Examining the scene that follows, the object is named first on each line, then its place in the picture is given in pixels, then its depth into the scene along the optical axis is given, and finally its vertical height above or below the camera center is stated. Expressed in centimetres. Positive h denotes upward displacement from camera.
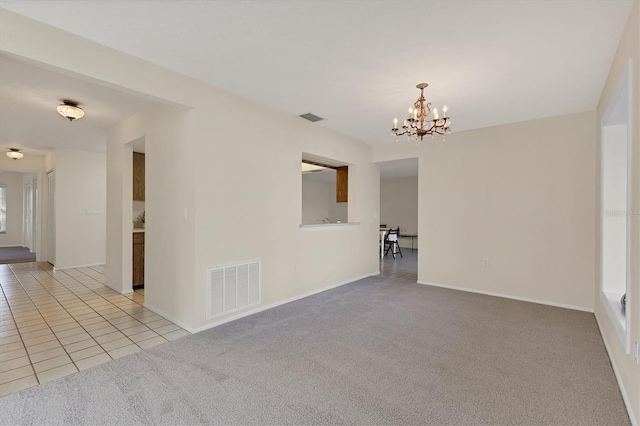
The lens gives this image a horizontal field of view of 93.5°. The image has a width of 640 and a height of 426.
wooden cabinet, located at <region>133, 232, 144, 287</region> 455 -71
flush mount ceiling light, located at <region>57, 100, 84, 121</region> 346 +119
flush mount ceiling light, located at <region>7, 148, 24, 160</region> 599 +118
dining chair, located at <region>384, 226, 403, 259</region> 808 -72
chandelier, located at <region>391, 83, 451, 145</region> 299 +97
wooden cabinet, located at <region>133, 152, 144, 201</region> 498 +63
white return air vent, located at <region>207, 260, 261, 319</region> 316 -84
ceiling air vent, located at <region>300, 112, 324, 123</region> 408 +132
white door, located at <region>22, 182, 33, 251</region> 853 -12
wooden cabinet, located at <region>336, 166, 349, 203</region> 555 +53
